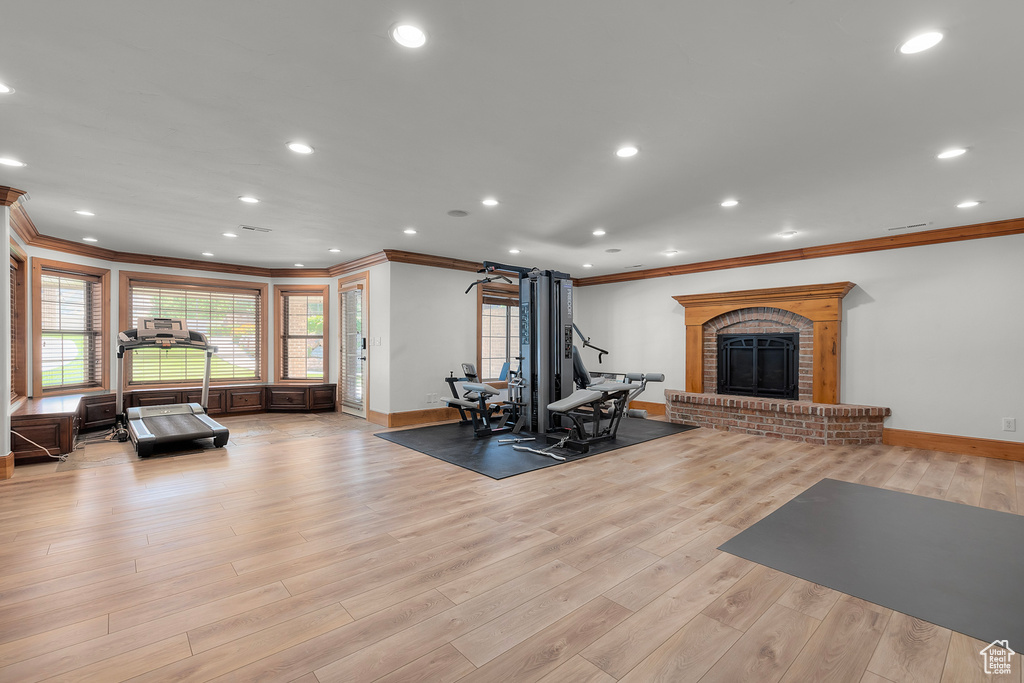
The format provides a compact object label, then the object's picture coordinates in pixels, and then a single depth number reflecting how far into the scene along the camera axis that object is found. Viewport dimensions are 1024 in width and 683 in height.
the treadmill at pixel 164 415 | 4.90
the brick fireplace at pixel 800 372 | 5.54
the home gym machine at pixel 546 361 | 5.77
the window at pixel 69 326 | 5.50
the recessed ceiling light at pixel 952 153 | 2.95
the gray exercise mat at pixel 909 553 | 2.08
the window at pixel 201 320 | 6.76
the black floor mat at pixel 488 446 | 4.38
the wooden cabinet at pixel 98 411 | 5.73
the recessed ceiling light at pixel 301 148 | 2.92
